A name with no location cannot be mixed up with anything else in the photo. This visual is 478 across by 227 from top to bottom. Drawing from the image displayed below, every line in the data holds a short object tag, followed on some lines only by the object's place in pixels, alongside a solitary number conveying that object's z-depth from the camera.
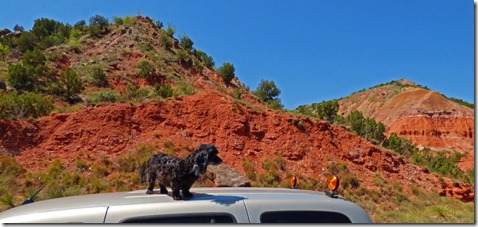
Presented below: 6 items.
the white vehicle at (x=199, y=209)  2.65
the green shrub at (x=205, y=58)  44.29
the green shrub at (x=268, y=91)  37.47
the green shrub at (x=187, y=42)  47.83
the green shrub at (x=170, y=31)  47.54
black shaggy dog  3.42
